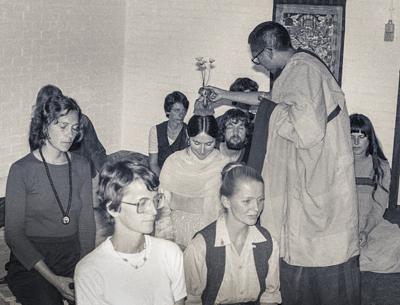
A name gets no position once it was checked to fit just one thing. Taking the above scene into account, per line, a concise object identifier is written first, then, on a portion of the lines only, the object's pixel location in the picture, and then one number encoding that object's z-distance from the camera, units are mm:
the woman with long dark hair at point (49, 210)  3279
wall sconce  7207
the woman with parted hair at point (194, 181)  4633
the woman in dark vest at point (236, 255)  3307
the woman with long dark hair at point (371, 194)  5180
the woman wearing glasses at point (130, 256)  2635
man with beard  5297
